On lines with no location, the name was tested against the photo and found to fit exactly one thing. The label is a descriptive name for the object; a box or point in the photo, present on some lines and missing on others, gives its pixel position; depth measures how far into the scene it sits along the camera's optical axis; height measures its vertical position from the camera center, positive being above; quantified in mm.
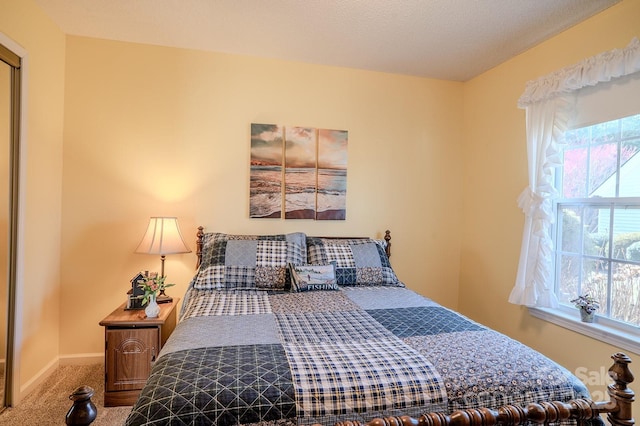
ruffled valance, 1821 +869
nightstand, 2041 -934
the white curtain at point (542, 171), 2199 +297
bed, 969 -553
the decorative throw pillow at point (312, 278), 2252 -478
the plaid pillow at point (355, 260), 2484 -395
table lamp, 2357 -260
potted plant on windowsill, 2061 -566
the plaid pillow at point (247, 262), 2273 -396
